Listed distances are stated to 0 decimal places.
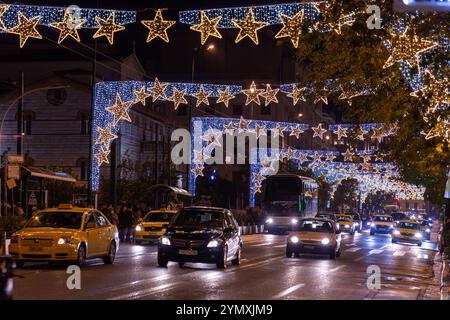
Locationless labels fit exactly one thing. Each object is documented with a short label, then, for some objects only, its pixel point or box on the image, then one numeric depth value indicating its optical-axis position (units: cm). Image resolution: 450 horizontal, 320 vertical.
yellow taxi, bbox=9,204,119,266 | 2266
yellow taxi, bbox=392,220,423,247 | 5128
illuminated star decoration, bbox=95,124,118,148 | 3812
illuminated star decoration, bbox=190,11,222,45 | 2492
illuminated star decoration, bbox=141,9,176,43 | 2569
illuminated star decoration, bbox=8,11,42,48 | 2594
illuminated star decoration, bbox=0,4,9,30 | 2586
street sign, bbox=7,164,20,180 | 2872
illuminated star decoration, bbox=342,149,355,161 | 6838
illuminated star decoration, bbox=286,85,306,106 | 3672
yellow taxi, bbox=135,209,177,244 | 3753
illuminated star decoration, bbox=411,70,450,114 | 1953
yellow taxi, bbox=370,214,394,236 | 6762
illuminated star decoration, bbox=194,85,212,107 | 3888
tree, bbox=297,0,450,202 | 1803
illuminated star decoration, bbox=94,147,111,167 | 3847
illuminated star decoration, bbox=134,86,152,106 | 3747
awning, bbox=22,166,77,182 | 3322
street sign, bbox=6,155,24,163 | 2870
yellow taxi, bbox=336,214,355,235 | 6681
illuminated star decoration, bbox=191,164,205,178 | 5525
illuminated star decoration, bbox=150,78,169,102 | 3741
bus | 5844
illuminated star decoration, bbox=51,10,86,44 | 2616
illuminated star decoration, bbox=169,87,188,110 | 3866
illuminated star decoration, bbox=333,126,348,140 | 5331
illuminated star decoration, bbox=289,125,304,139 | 5827
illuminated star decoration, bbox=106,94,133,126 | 3741
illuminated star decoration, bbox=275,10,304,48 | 2241
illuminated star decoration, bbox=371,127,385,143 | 4489
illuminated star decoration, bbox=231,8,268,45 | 2406
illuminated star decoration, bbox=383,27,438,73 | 1842
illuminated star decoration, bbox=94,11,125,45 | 2603
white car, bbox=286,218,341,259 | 3097
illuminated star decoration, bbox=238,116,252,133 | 5319
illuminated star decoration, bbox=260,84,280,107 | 3958
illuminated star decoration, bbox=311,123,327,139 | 5449
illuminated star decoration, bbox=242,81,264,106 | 3726
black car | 2366
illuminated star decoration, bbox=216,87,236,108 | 3898
